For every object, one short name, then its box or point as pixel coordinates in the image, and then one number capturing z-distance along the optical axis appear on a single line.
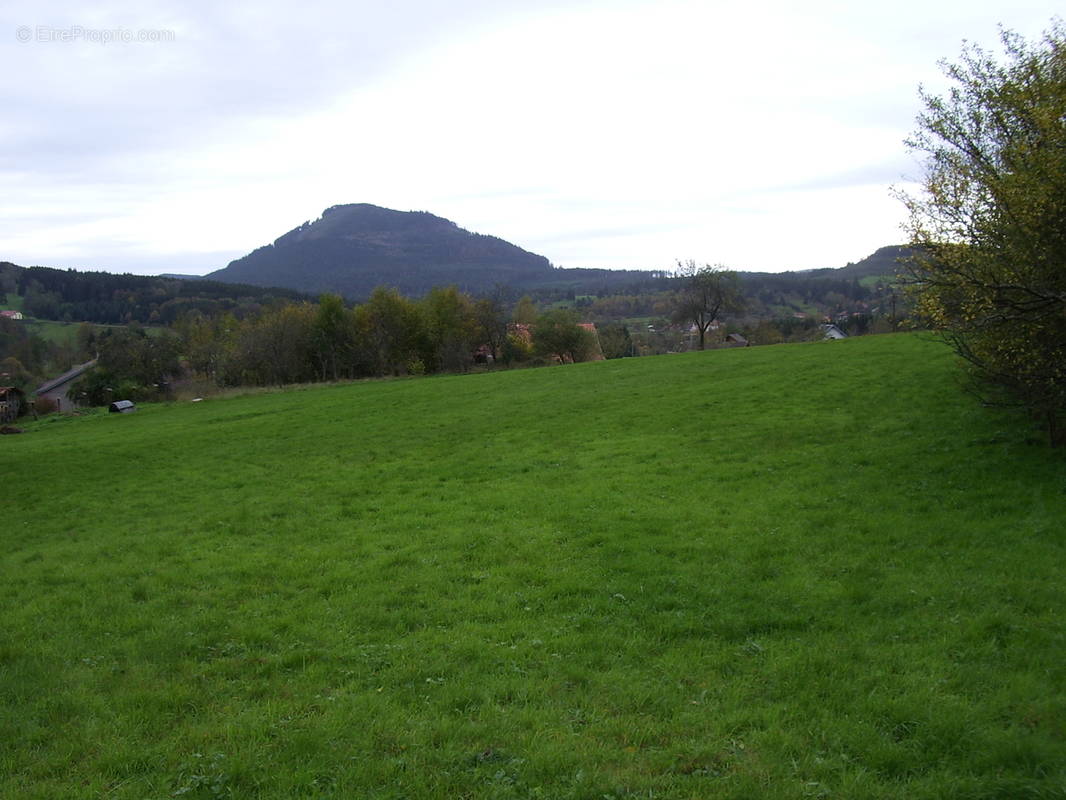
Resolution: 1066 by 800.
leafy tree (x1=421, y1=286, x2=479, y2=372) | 65.31
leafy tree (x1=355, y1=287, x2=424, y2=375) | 65.62
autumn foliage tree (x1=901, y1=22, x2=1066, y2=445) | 11.16
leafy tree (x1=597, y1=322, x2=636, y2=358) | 89.19
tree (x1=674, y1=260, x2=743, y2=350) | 64.19
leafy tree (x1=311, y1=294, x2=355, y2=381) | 65.94
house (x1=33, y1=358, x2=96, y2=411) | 87.56
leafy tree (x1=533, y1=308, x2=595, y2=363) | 69.00
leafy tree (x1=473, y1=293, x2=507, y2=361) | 68.81
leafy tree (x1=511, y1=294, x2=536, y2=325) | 75.25
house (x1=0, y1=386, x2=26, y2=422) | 69.25
